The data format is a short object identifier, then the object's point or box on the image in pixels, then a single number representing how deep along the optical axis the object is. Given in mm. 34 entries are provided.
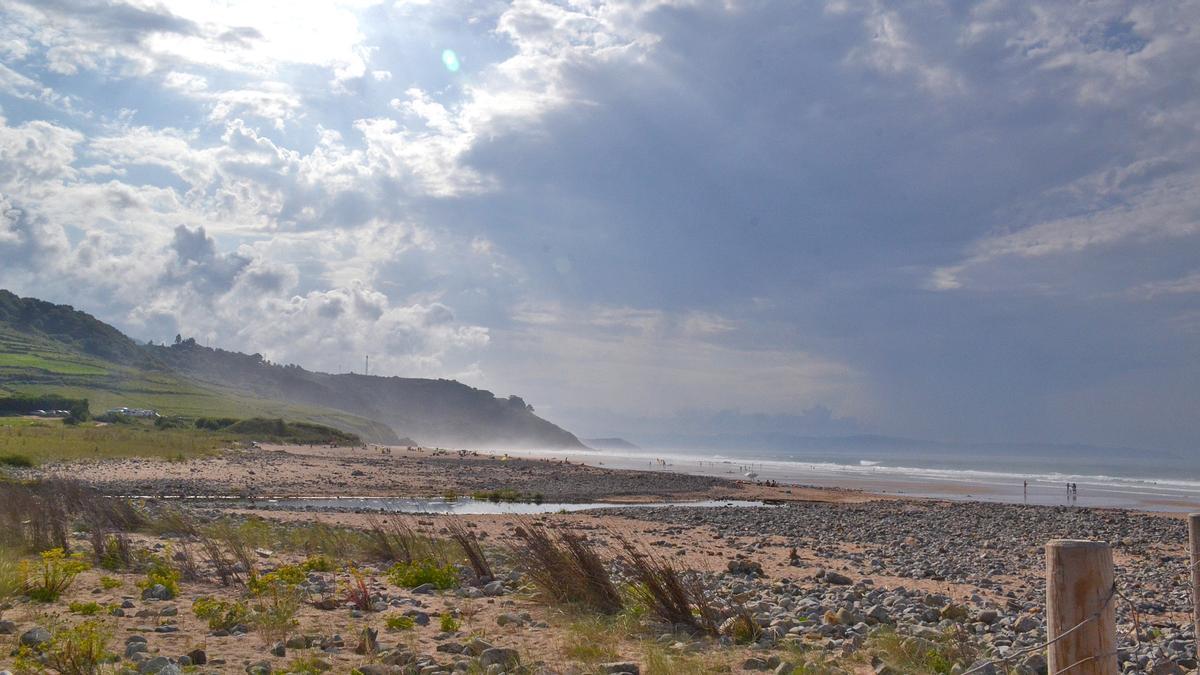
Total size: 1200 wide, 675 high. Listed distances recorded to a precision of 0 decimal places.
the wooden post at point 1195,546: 5120
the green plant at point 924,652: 7379
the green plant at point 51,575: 9203
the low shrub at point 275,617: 7957
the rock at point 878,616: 9477
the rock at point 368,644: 7703
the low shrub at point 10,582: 8993
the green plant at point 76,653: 6031
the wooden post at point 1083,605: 4387
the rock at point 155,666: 6496
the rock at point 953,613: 9883
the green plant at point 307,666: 6704
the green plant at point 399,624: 8633
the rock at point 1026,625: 9146
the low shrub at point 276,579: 9289
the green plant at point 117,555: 11586
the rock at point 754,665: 7552
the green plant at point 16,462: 34903
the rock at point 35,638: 6981
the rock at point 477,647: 7625
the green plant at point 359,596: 9617
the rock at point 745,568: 14289
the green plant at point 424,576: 11422
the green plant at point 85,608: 8148
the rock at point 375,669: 6762
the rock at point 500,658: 7161
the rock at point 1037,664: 7320
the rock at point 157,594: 9562
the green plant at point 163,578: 9727
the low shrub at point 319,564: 11773
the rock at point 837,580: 13102
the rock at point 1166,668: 7332
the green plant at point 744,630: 8492
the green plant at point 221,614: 8297
